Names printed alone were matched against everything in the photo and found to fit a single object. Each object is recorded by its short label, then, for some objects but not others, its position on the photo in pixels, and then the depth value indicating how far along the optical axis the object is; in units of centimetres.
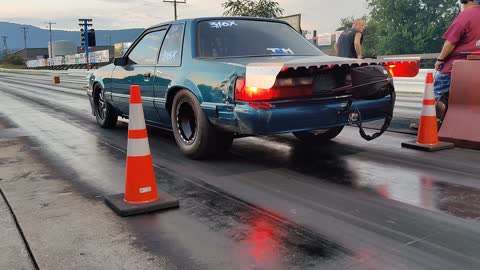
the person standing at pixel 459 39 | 597
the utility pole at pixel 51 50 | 11088
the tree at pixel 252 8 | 2272
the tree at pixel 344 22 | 10638
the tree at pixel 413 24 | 6981
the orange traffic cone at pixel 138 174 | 362
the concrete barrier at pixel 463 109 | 572
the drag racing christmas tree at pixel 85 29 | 4437
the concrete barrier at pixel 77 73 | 3813
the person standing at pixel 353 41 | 863
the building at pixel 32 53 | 15760
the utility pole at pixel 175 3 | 6097
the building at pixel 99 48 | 13275
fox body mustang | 440
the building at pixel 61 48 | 11091
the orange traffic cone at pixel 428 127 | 556
